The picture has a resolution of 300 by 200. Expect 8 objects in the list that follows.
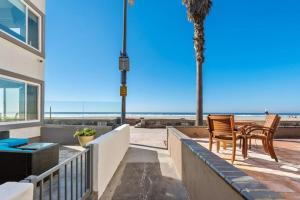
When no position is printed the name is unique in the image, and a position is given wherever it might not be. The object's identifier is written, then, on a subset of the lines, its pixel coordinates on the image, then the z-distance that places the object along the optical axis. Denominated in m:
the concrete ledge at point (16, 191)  0.86
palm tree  6.93
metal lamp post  5.19
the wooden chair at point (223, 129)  3.28
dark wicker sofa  2.43
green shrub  5.04
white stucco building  4.16
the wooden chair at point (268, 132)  3.31
